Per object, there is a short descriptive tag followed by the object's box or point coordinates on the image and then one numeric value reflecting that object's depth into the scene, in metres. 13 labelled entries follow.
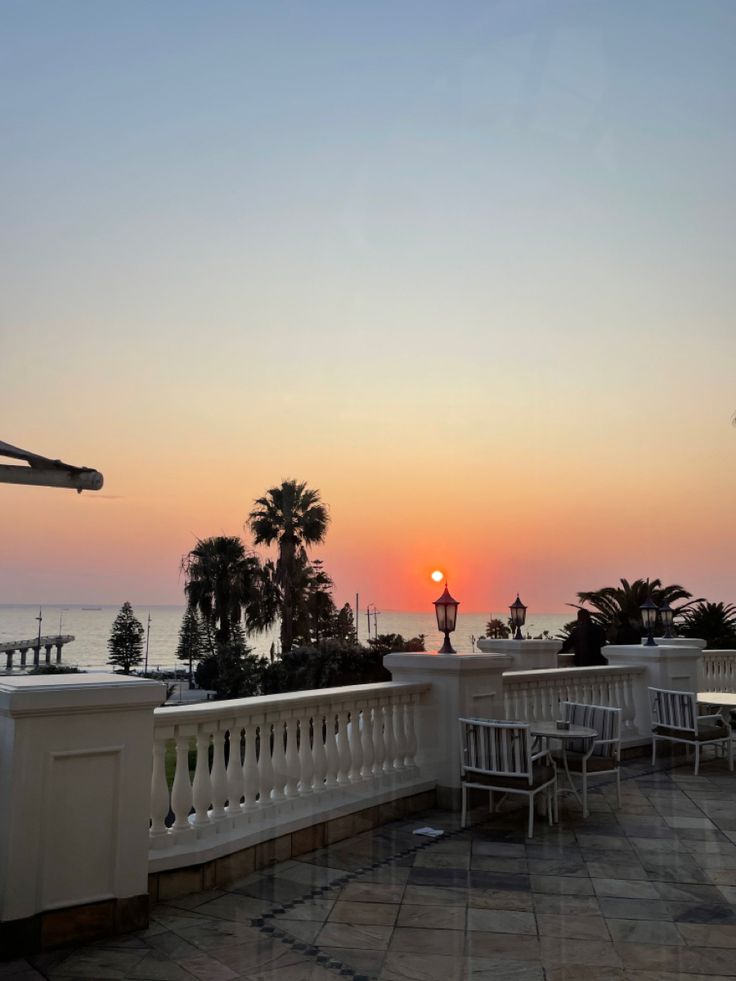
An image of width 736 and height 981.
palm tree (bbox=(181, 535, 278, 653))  38.50
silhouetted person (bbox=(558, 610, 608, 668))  12.92
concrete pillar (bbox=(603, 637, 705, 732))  10.45
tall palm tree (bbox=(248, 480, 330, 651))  36.75
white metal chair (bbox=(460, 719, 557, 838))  6.22
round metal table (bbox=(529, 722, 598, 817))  6.66
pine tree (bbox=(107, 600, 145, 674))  63.35
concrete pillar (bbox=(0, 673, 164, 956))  3.76
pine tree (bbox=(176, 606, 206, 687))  42.66
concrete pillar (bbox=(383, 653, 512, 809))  7.14
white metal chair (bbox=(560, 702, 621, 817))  6.84
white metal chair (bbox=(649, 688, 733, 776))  8.96
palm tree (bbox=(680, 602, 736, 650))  19.88
